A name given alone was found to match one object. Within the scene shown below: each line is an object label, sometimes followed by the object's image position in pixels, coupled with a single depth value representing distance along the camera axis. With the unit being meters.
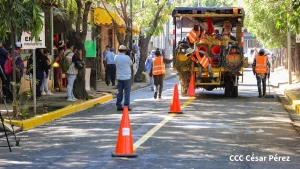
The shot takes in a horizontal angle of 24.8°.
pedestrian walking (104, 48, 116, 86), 31.14
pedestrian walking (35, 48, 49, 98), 21.75
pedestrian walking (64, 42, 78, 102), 21.14
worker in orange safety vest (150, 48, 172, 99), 23.27
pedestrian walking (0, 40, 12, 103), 19.33
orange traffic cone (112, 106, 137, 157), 10.54
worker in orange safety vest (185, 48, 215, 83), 22.84
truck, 22.98
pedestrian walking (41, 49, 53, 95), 23.05
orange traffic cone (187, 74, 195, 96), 23.09
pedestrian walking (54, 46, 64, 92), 25.27
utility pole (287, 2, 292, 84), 29.88
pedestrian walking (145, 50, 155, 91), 28.24
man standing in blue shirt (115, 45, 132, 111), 18.66
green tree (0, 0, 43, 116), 15.19
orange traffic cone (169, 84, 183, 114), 17.66
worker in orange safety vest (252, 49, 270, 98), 23.23
